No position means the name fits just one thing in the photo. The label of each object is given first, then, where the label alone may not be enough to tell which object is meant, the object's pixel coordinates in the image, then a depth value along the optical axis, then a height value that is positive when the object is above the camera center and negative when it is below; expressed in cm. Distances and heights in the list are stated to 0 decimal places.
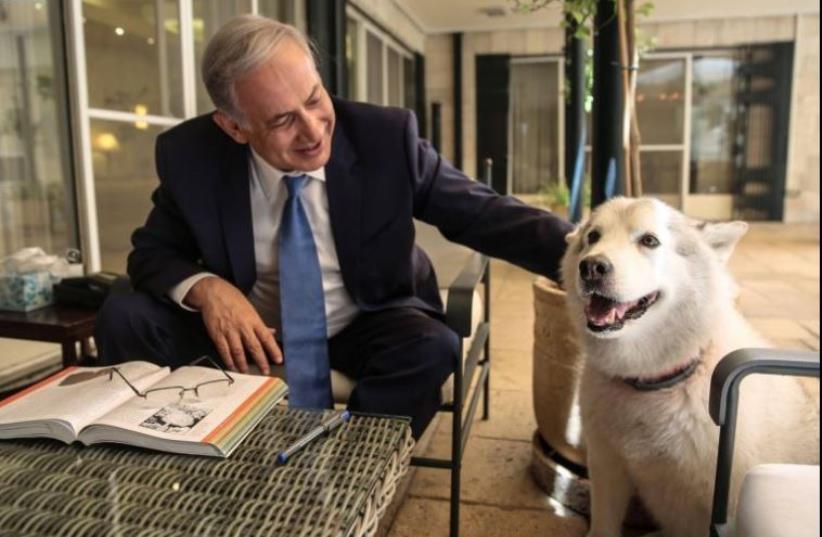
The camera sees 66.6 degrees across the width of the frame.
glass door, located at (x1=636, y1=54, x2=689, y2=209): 804 +69
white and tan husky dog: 117 -35
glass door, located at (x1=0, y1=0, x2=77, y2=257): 220 +15
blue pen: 87 -37
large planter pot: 171 -56
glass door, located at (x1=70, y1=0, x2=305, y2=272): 240 +35
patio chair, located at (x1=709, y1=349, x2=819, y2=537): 78 -42
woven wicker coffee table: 72 -39
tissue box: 175 -32
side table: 162 -39
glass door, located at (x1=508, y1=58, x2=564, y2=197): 817 +69
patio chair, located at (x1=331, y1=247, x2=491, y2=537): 135 -47
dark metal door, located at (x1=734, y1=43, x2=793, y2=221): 775 +53
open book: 88 -35
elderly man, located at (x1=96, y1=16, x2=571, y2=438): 137 -15
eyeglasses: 98 -34
